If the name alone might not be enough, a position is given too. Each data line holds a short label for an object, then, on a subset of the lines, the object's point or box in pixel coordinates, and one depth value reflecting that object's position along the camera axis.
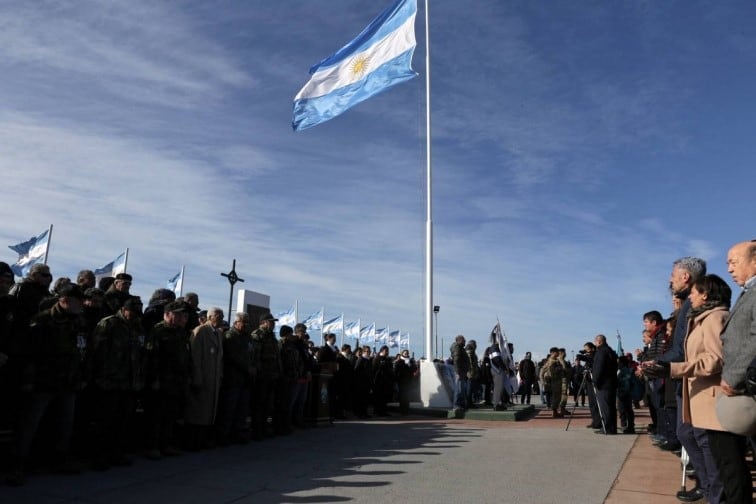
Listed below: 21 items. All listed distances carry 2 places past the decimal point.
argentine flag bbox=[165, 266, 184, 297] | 22.01
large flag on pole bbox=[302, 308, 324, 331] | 39.78
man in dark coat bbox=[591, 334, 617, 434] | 11.31
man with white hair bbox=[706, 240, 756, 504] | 3.72
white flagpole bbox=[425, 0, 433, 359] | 16.72
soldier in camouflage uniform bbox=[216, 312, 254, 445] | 8.99
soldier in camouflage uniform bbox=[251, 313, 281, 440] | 9.80
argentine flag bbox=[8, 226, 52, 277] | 15.20
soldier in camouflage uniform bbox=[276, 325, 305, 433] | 10.52
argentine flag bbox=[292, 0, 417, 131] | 17.05
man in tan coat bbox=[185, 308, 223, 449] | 8.35
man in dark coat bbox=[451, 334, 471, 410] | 14.88
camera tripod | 11.35
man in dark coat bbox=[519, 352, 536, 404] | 22.62
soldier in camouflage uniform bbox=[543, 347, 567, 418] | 15.35
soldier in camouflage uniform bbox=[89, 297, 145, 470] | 6.78
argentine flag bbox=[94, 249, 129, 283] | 18.03
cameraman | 11.92
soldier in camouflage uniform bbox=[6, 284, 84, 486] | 5.94
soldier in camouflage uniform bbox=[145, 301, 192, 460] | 7.60
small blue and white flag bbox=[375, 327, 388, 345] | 49.73
